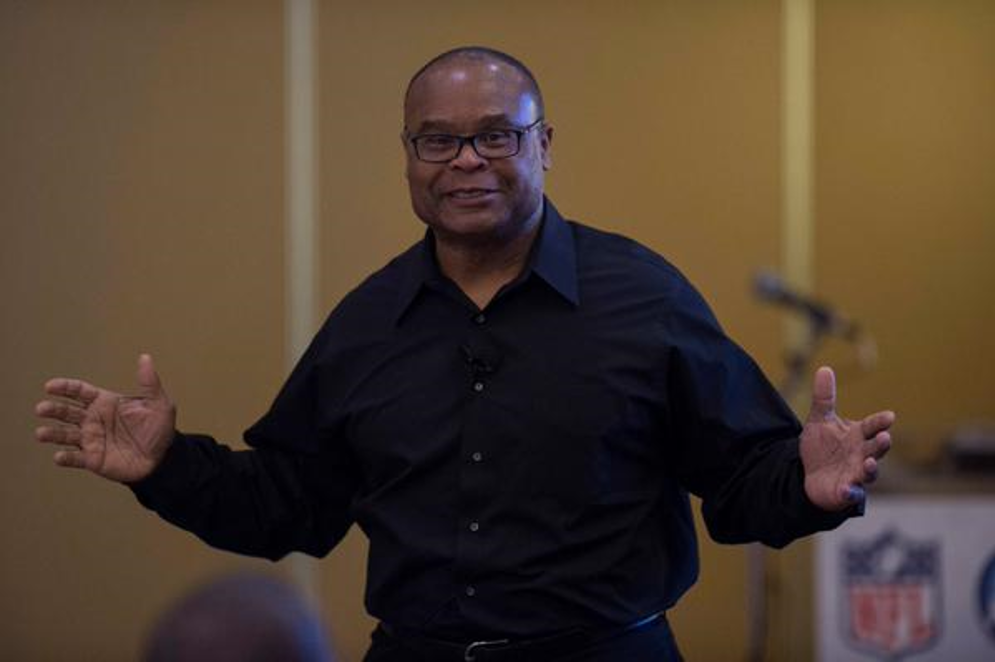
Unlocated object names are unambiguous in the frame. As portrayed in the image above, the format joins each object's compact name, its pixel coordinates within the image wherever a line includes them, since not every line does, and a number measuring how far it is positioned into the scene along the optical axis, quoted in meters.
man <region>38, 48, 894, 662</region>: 4.87
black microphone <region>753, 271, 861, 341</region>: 10.16
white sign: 9.23
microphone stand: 10.29
